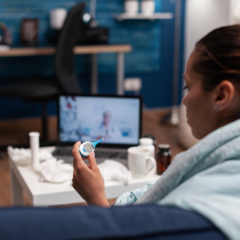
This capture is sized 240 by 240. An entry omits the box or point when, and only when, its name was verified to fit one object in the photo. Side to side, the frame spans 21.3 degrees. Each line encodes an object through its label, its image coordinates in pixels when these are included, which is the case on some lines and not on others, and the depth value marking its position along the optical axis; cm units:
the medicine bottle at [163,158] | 253
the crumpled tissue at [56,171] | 245
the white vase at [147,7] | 513
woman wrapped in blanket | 130
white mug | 248
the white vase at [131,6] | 510
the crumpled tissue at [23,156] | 262
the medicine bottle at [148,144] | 262
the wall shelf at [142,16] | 508
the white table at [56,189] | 238
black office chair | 396
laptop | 271
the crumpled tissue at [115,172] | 245
